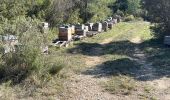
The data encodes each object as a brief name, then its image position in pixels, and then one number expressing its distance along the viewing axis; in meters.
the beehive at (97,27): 12.76
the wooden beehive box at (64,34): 9.47
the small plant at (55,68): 5.63
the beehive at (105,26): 13.64
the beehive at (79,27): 11.20
